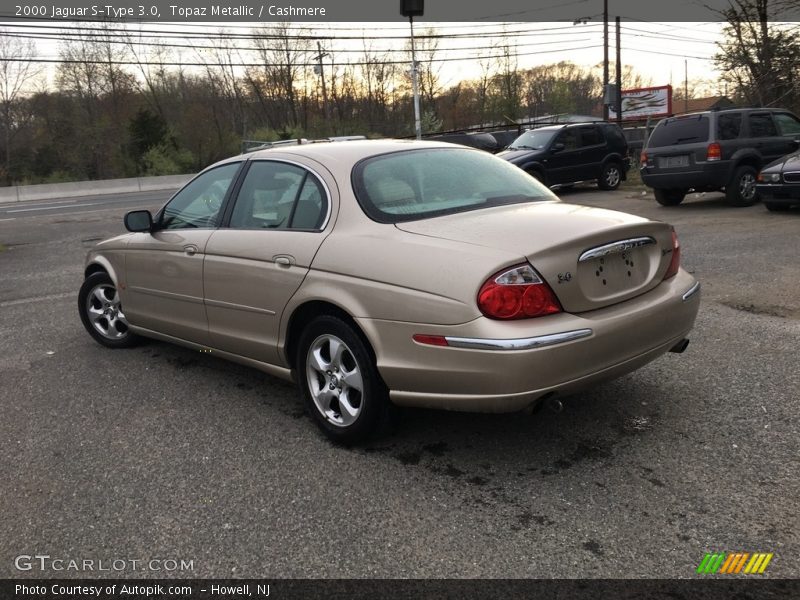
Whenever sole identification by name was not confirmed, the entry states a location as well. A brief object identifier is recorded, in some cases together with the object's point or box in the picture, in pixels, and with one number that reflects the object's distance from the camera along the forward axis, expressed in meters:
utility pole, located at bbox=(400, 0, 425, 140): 15.70
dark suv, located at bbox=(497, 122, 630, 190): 16.34
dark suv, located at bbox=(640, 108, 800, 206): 12.30
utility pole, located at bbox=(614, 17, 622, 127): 31.95
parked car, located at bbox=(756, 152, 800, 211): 10.78
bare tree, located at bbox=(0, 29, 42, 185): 42.19
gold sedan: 3.06
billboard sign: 36.94
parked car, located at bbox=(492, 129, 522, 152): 29.69
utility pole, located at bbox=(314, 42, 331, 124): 43.31
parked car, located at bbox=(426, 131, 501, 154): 22.43
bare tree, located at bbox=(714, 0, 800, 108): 18.95
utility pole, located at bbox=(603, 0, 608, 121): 34.90
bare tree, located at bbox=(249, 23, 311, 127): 43.69
